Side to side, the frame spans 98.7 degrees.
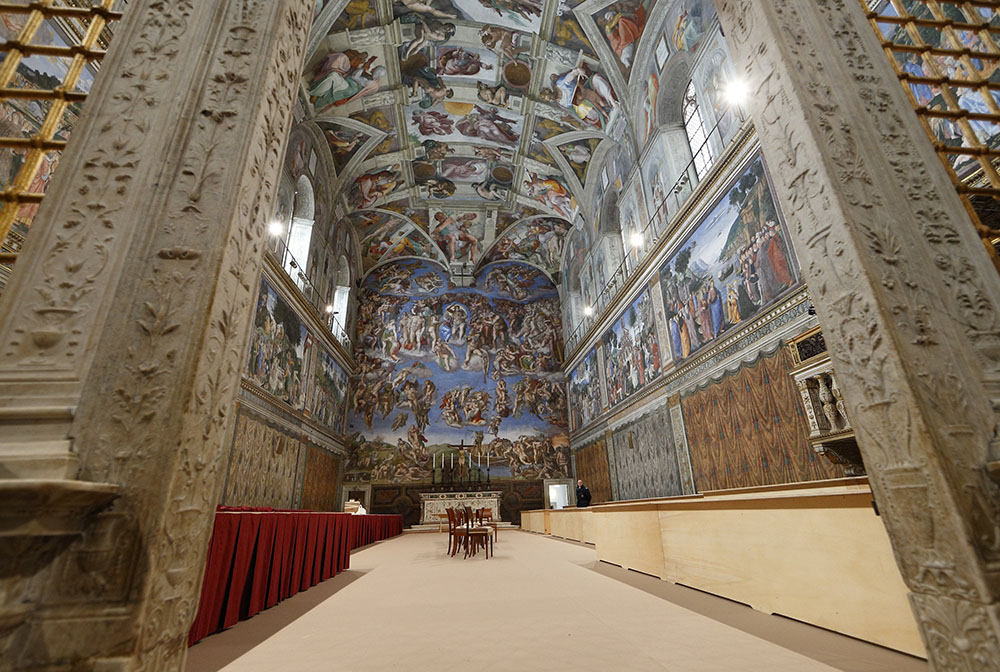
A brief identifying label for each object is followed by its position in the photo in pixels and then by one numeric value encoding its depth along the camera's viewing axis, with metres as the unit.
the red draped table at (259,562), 2.98
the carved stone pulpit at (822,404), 4.97
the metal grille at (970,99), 2.20
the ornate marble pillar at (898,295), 1.59
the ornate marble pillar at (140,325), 1.30
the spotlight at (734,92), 7.74
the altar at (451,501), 15.96
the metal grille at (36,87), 1.79
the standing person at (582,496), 12.79
